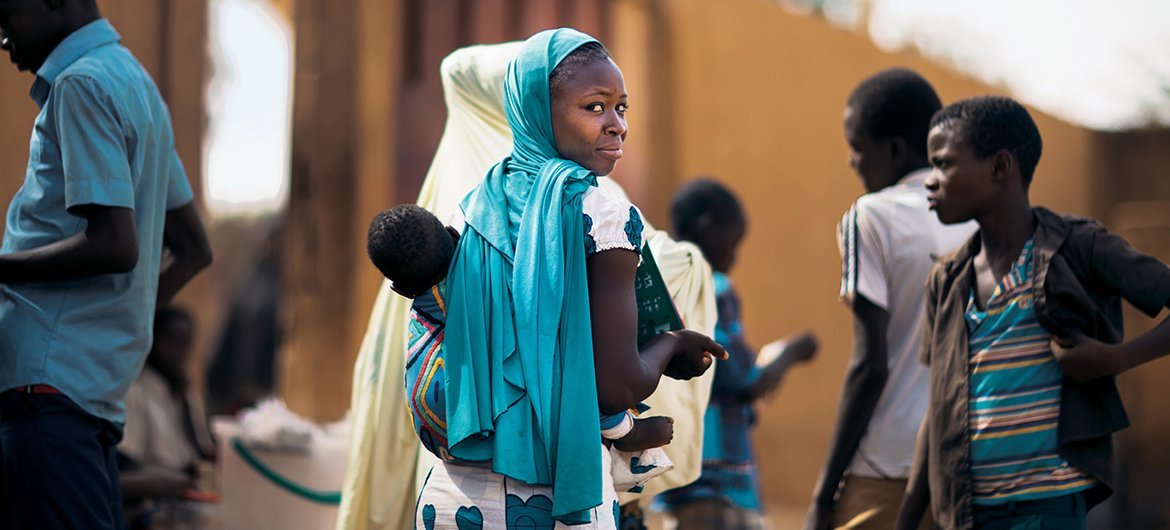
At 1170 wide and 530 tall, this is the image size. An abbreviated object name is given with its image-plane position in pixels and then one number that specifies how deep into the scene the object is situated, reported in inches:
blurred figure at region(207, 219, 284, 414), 609.3
